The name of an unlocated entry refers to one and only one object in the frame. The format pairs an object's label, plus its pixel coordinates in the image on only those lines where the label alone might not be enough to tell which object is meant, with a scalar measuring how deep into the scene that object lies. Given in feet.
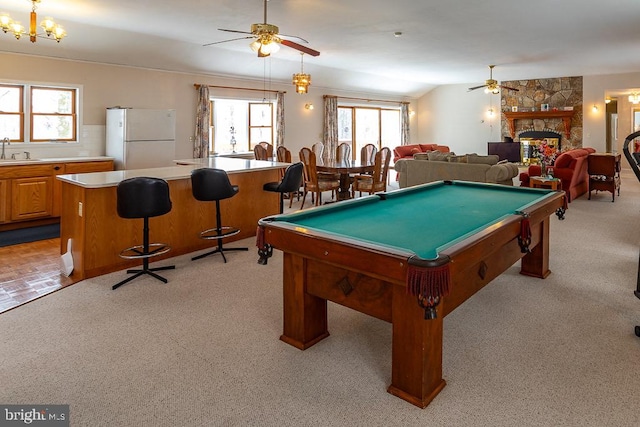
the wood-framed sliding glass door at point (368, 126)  42.50
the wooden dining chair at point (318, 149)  33.31
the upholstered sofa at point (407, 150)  42.16
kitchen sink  20.28
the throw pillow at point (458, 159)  26.20
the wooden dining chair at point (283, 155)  27.20
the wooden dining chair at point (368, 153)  31.07
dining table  24.44
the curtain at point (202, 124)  29.40
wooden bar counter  13.67
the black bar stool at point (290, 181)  17.65
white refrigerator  23.40
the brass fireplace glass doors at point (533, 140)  42.37
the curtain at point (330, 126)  38.75
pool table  7.00
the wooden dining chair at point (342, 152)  32.28
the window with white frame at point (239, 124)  32.55
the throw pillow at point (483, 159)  24.75
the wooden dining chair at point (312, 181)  24.53
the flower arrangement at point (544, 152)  41.78
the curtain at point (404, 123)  48.03
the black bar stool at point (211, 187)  14.89
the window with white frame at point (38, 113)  22.25
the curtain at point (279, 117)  34.50
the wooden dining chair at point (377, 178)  25.27
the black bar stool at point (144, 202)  12.61
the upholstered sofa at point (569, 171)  26.81
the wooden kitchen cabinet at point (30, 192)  20.04
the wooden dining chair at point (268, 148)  30.04
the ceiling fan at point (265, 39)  15.34
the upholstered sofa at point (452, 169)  23.91
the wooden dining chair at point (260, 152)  28.96
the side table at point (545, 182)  24.76
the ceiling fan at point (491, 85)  34.22
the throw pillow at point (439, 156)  27.35
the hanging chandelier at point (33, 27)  15.37
